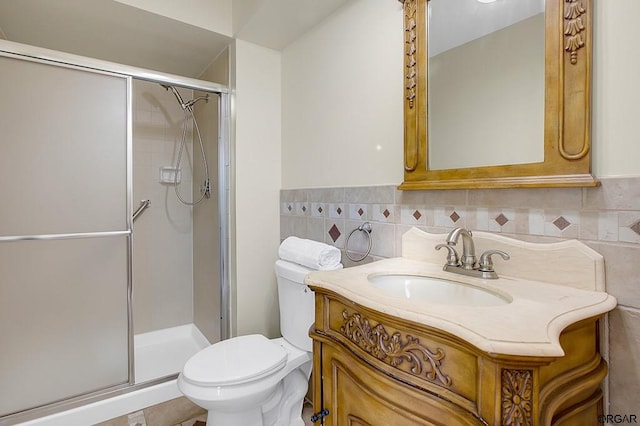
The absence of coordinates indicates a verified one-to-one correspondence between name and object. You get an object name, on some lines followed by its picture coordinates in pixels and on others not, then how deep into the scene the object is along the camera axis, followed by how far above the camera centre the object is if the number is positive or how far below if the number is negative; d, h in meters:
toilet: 1.22 -0.66
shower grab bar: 2.53 +0.04
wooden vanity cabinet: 0.53 -0.35
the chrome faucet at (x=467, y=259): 0.95 -0.16
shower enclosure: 1.48 -0.09
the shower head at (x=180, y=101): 2.27 +0.83
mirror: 0.85 +0.37
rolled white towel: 1.44 -0.21
